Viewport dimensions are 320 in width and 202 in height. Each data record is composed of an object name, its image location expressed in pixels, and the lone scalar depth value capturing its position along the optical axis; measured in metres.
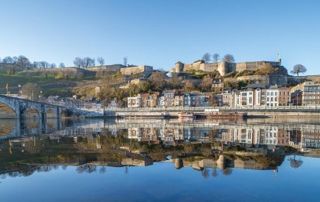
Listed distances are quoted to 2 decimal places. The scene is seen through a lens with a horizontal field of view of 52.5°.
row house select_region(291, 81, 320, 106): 75.56
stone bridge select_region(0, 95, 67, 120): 65.56
